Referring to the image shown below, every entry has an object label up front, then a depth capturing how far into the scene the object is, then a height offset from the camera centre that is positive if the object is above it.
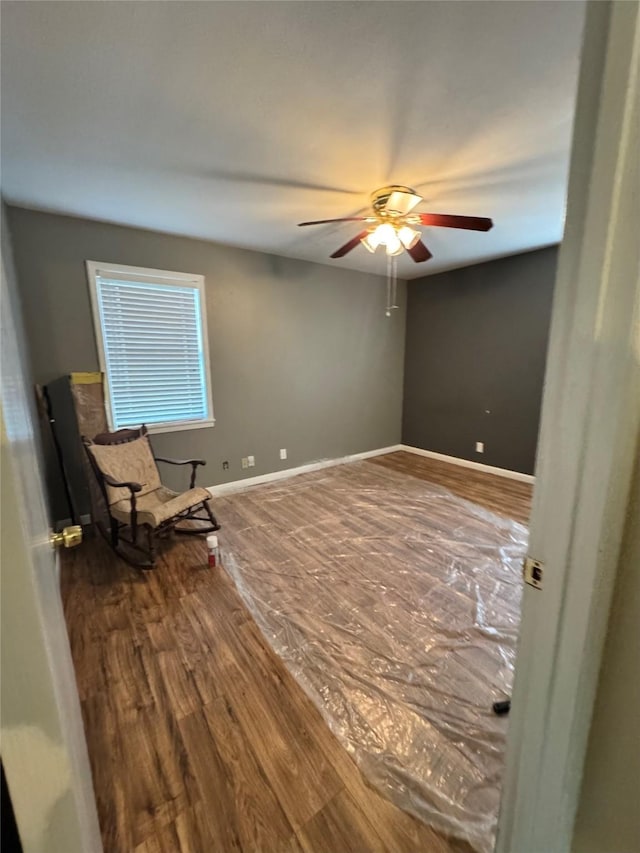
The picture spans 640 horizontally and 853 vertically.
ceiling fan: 2.11 +0.91
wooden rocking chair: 2.43 -0.98
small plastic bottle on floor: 2.40 -1.27
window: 3.03 +0.18
